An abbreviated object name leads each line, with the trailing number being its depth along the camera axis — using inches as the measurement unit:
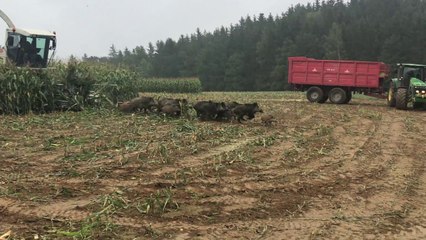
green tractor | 764.6
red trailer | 874.8
